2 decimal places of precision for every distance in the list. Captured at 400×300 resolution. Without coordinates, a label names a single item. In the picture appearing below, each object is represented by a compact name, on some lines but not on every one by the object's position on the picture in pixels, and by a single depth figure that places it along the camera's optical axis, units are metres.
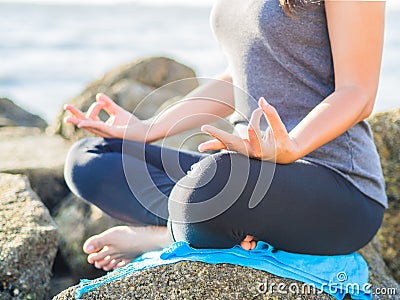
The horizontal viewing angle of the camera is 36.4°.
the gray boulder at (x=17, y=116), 5.63
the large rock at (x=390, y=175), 3.00
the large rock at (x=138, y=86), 4.52
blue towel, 1.95
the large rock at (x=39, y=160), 3.29
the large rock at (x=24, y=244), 2.23
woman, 1.84
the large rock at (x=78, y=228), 2.87
